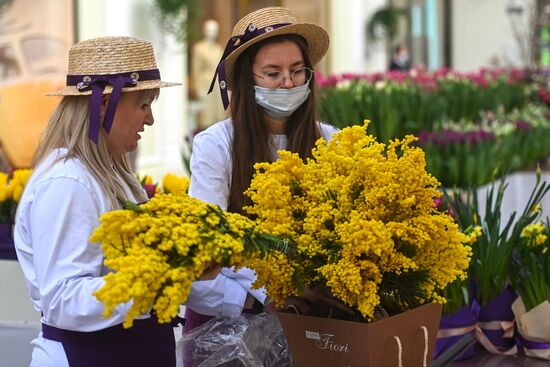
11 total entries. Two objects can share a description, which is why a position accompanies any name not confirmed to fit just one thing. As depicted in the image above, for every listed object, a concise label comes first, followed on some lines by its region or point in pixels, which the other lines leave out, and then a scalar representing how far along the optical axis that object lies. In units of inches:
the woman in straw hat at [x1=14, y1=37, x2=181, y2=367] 131.0
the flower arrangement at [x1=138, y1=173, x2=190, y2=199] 264.2
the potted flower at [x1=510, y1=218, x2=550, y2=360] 175.2
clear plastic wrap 146.6
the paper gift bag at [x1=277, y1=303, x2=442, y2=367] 128.3
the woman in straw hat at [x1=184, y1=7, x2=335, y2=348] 184.7
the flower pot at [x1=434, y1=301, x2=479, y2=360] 172.2
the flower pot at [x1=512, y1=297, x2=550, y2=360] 174.6
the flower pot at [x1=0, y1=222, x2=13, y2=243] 260.7
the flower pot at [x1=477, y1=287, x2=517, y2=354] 179.0
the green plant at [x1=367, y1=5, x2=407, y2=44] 1395.2
